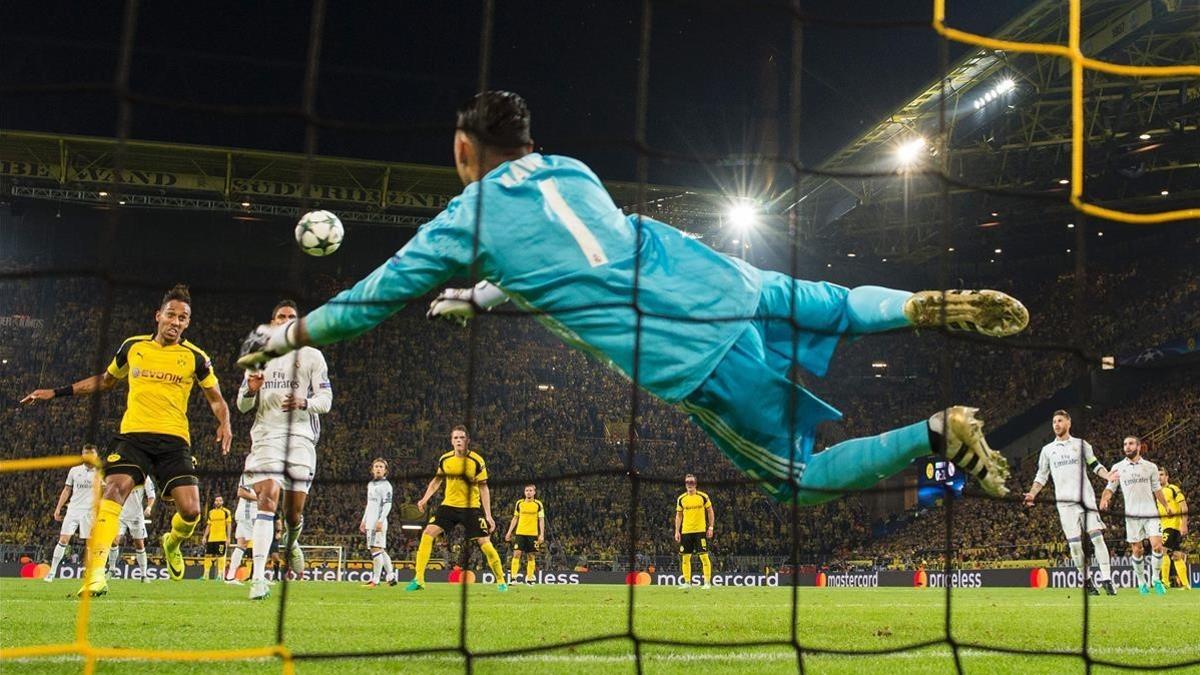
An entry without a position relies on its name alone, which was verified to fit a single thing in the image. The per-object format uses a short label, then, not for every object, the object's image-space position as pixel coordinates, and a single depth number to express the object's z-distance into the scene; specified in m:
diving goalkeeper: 3.31
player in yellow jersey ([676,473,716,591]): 14.27
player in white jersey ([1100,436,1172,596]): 12.13
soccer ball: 5.12
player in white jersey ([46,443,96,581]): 11.73
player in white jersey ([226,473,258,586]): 11.45
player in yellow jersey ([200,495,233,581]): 15.45
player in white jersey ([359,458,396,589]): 12.30
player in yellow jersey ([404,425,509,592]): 10.21
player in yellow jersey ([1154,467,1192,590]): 12.86
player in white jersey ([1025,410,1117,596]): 10.71
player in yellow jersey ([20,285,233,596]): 6.76
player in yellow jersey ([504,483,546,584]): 14.31
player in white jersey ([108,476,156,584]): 12.11
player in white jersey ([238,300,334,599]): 7.96
